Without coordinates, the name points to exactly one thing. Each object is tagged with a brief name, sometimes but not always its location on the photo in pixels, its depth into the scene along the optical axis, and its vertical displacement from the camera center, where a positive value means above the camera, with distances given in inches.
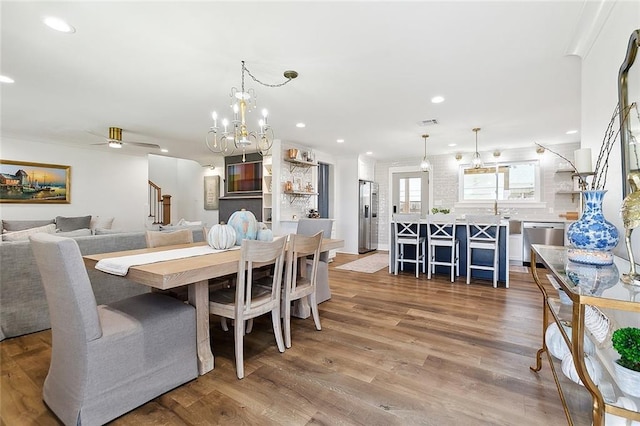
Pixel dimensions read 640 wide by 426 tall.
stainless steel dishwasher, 211.3 -14.8
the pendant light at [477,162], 201.3 +35.5
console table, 37.0 -20.0
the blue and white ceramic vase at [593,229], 55.7 -3.0
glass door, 288.5 +21.1
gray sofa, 98.0 -26.5
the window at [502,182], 243.8 +27.1
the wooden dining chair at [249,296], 77.2 -24.7
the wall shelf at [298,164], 223.9 +39.9
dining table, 63.6 -13.8
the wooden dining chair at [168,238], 104.6 -9.4
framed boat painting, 210.4 +22.2
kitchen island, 172.6 -25.2
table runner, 70.2 -12.2
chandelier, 99.1 +38.6
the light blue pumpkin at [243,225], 101.3 -4.2
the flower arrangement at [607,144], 68.3 +17.2
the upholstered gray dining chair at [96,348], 58.6 -29.7
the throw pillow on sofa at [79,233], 121.0 -9.0
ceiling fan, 175.8 +45.4
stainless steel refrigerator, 281.0 -3.7
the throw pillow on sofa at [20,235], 119.3 -9.4
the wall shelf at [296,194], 229.0 +15.2
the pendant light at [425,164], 218.6 +36.5
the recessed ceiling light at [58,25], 77.4 +50.5
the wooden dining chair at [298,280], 92.6 -22.9
